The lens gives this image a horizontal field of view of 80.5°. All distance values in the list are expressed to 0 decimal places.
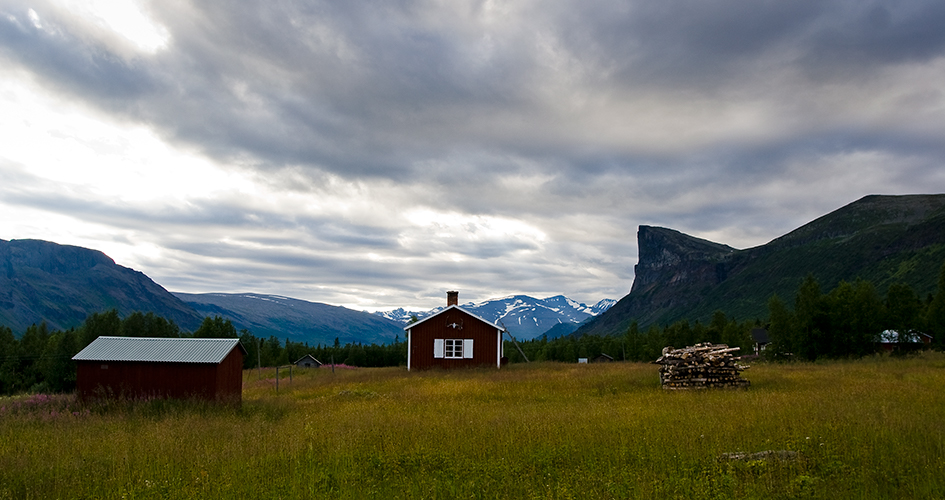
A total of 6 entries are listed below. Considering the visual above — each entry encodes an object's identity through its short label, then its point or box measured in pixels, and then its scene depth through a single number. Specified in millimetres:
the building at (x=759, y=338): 106000
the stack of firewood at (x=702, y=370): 21266
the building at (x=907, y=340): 57631
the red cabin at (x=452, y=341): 39719
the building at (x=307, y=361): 90200
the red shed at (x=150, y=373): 20469
